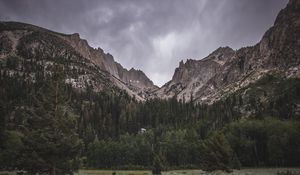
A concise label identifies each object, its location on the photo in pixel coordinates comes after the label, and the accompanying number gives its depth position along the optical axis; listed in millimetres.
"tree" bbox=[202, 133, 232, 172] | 70688
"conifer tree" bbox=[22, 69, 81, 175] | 34812
